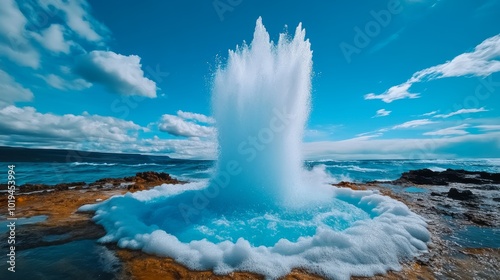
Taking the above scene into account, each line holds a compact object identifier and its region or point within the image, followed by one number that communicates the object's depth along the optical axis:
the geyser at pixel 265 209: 5.83
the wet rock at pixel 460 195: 14.59
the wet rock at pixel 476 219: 9.15
